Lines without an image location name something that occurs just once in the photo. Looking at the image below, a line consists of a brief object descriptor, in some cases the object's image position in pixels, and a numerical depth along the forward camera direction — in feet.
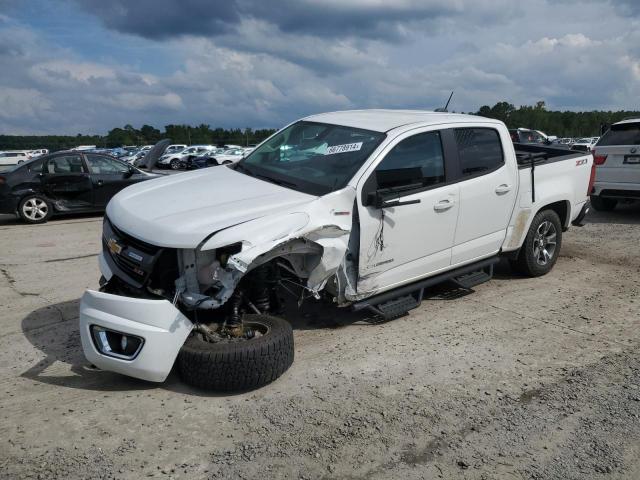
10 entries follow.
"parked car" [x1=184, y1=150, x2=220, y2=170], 124.67
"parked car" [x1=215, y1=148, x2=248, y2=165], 125.39
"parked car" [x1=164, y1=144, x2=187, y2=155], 142.82
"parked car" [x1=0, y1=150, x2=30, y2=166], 150.00
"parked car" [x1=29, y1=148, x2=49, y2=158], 156.39
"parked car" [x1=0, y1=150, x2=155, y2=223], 34.45
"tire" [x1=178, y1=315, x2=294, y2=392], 11.61
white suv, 30.78
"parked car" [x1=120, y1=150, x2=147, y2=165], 125.65
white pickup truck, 11.55
